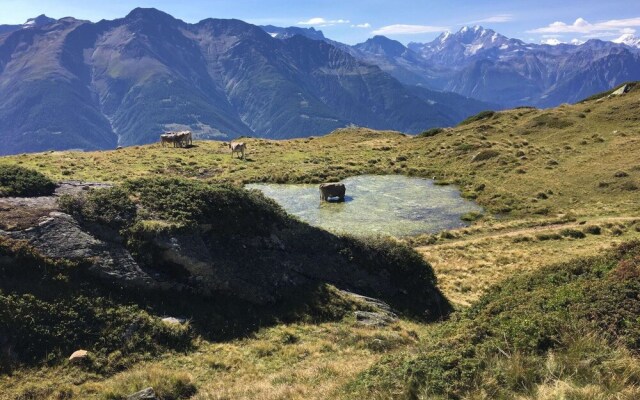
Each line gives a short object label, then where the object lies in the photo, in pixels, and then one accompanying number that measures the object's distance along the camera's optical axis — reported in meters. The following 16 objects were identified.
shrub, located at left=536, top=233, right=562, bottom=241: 38.67
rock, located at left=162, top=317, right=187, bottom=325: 16.33
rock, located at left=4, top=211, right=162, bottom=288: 16.56
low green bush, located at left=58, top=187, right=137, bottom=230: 18.73
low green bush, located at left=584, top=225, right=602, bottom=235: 38.78
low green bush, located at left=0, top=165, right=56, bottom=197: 19.58
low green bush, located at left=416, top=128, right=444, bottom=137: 92.75
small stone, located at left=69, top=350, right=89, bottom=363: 13.79
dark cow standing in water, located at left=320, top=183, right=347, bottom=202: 50.03
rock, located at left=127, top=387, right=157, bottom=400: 12.23
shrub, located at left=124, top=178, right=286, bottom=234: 20.56
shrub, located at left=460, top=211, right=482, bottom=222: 45.47
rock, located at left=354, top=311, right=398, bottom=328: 19.61
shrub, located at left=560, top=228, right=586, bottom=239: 38.56
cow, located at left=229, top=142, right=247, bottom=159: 72.25
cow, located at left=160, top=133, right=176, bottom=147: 79.29
